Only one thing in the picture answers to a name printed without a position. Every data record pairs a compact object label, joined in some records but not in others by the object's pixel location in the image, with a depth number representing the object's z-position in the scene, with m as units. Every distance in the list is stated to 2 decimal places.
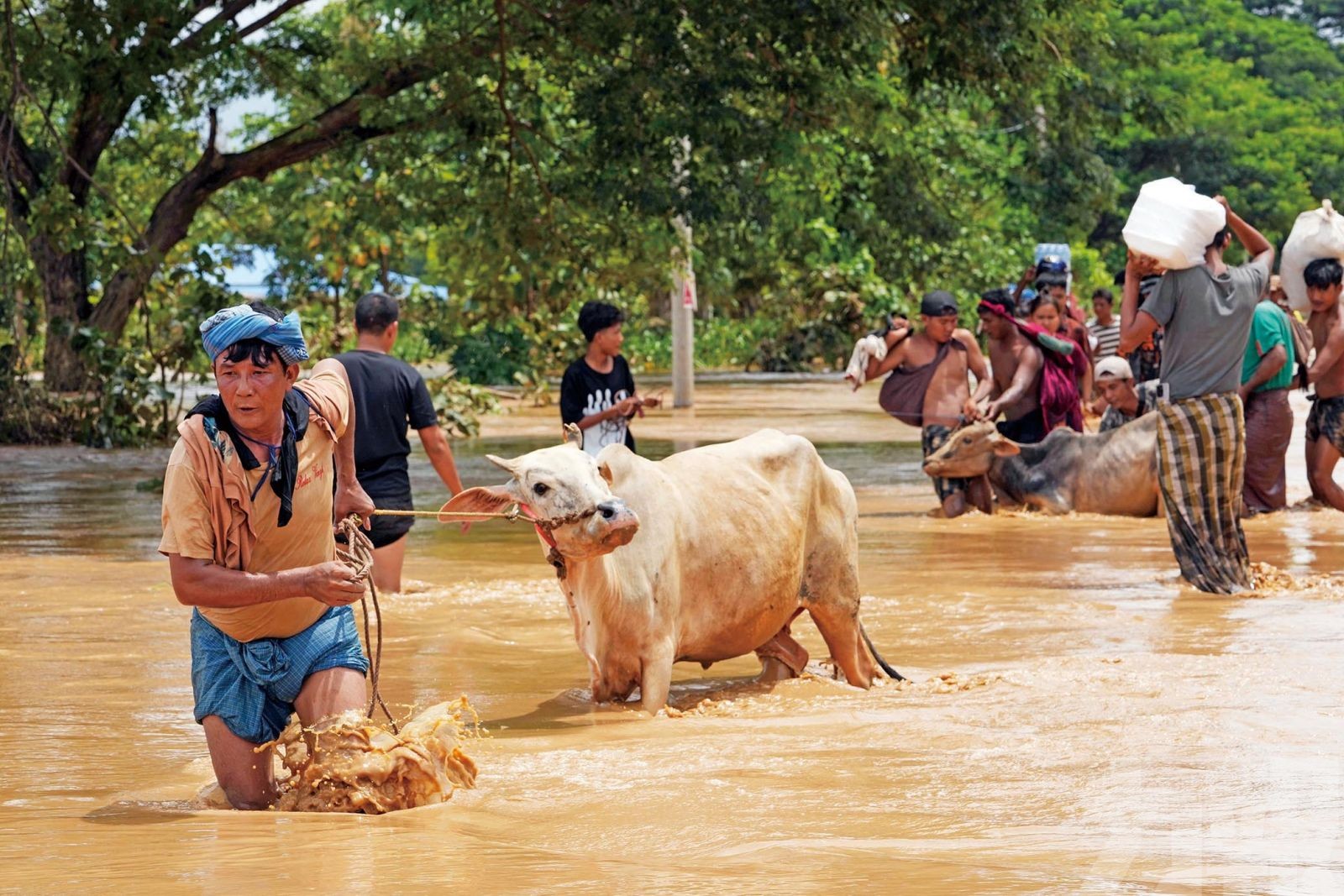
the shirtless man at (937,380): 25.66
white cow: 11.83
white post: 48.16
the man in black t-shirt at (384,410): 17.70
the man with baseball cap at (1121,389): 27.37
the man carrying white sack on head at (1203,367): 17.97
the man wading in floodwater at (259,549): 9.36
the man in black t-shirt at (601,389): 18.44
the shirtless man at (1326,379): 23.08
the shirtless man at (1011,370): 26.28
